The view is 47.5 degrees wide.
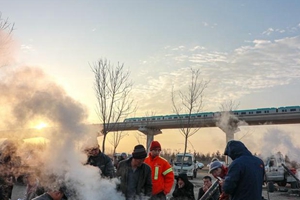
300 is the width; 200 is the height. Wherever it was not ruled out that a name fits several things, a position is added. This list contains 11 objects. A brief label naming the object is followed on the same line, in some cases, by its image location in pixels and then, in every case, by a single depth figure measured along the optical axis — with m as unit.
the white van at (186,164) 27.61
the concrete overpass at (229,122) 39.06
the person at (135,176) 5.24
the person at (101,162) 5.60
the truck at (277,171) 22.56
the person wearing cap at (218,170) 5.63
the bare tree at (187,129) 23.33
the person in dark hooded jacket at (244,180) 4.90
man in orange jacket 6.16
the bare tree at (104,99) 17.03
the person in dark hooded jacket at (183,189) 7.40
